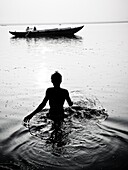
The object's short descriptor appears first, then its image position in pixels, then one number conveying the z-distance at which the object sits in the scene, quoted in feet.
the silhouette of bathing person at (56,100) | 21.62
